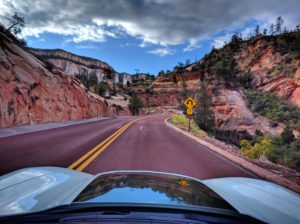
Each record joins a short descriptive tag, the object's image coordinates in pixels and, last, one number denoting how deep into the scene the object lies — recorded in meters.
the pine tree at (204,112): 42.03
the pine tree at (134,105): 77.56
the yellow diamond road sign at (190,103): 16.78
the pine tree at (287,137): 22.19
